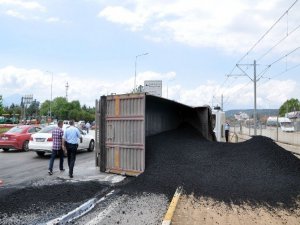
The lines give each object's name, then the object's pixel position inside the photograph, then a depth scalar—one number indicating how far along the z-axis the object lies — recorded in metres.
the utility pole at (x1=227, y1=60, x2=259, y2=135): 21.68
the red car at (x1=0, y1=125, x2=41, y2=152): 13.67
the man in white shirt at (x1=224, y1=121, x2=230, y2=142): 19.80
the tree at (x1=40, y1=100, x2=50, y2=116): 100.67
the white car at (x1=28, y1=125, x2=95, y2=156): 11.31
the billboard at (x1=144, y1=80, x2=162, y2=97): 25.01
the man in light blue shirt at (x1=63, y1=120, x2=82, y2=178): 8.12
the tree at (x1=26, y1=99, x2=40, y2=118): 77.61
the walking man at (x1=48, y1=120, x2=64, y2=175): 8.47
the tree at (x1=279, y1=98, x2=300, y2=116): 87.62
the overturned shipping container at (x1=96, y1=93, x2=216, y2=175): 7.84
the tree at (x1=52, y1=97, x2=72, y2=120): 85.63
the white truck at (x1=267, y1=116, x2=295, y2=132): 18.24
